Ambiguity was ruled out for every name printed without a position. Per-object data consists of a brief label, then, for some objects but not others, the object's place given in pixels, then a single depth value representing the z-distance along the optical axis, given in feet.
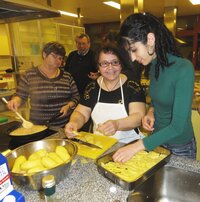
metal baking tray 2.55
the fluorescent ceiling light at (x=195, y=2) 13.15
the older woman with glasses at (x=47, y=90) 5.84
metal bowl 2.44
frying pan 4.00
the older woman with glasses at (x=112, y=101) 4.41
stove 3.87
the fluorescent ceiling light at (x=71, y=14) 16.43
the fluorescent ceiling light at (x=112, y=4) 13.07
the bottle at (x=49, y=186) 1.81
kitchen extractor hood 3.26
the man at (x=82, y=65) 9.73
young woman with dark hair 3.04
